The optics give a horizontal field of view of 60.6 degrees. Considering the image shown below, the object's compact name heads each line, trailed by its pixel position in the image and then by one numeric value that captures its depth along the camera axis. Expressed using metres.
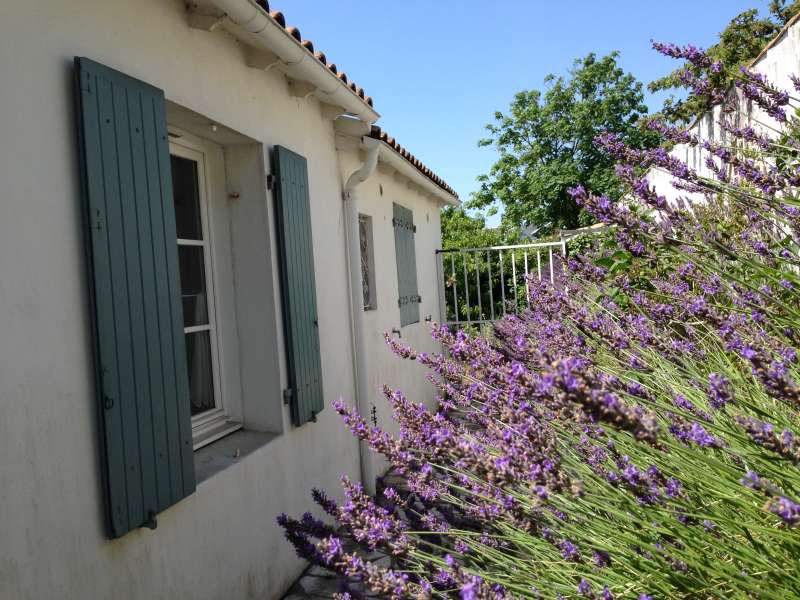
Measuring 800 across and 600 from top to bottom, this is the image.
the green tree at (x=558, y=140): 31.36
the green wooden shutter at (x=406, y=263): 7.14
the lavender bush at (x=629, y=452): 1.26
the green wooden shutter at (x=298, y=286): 3.85
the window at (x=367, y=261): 6.07
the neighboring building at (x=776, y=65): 4.88
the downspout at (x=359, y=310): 5.16
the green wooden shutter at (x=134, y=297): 2.29
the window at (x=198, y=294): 3.48
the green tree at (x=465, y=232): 16.00
